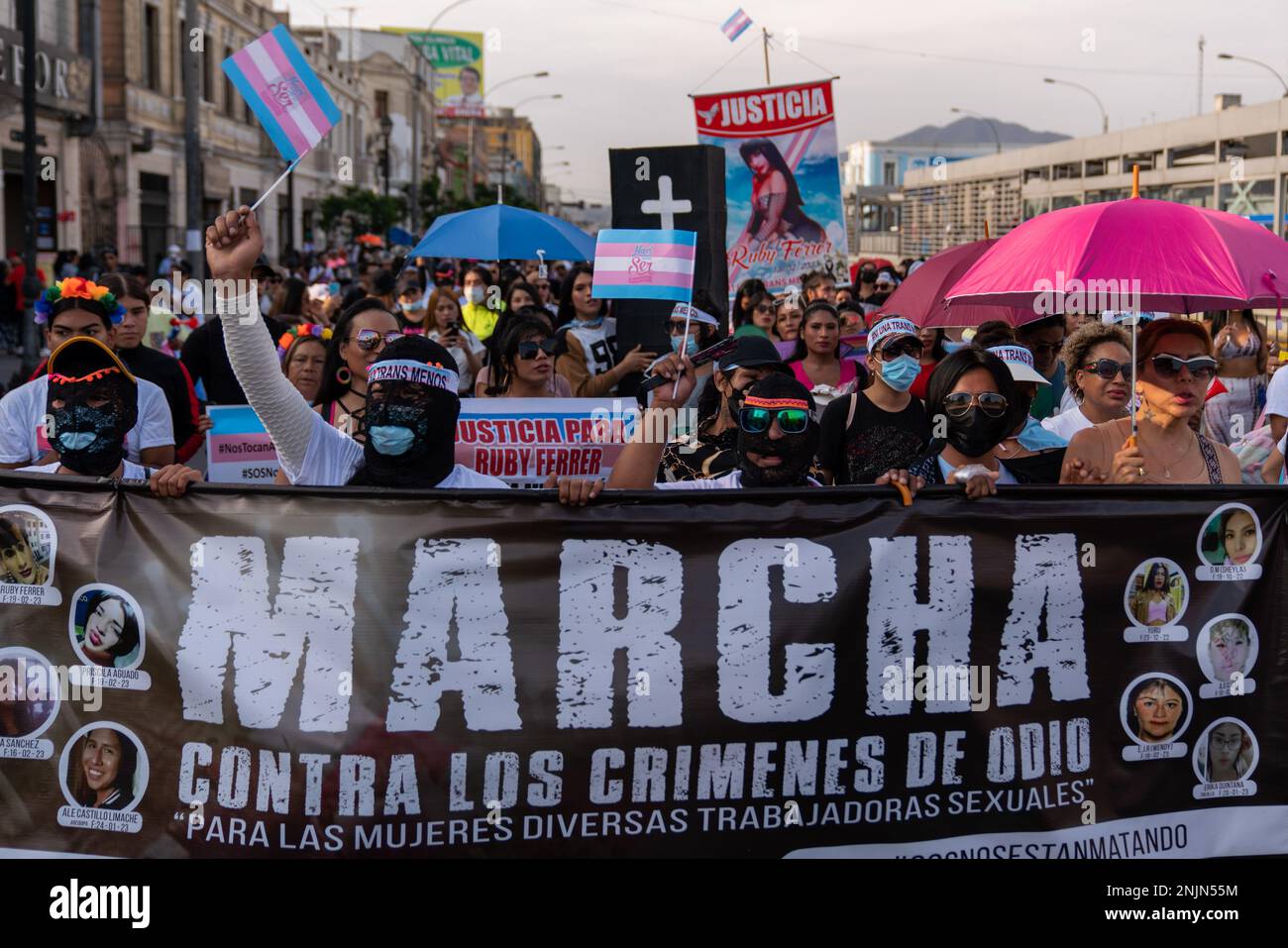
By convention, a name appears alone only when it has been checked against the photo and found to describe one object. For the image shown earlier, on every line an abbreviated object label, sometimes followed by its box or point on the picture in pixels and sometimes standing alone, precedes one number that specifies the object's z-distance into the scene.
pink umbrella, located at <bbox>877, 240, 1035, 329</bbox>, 7.48
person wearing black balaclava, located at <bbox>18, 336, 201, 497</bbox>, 4.51
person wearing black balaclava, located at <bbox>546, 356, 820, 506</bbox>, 4.29
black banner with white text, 3.81
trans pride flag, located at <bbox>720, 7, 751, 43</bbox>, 15.20
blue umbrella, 9.77
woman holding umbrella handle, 4.88
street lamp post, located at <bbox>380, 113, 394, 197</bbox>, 44.16
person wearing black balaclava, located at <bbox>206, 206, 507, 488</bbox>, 4.14
